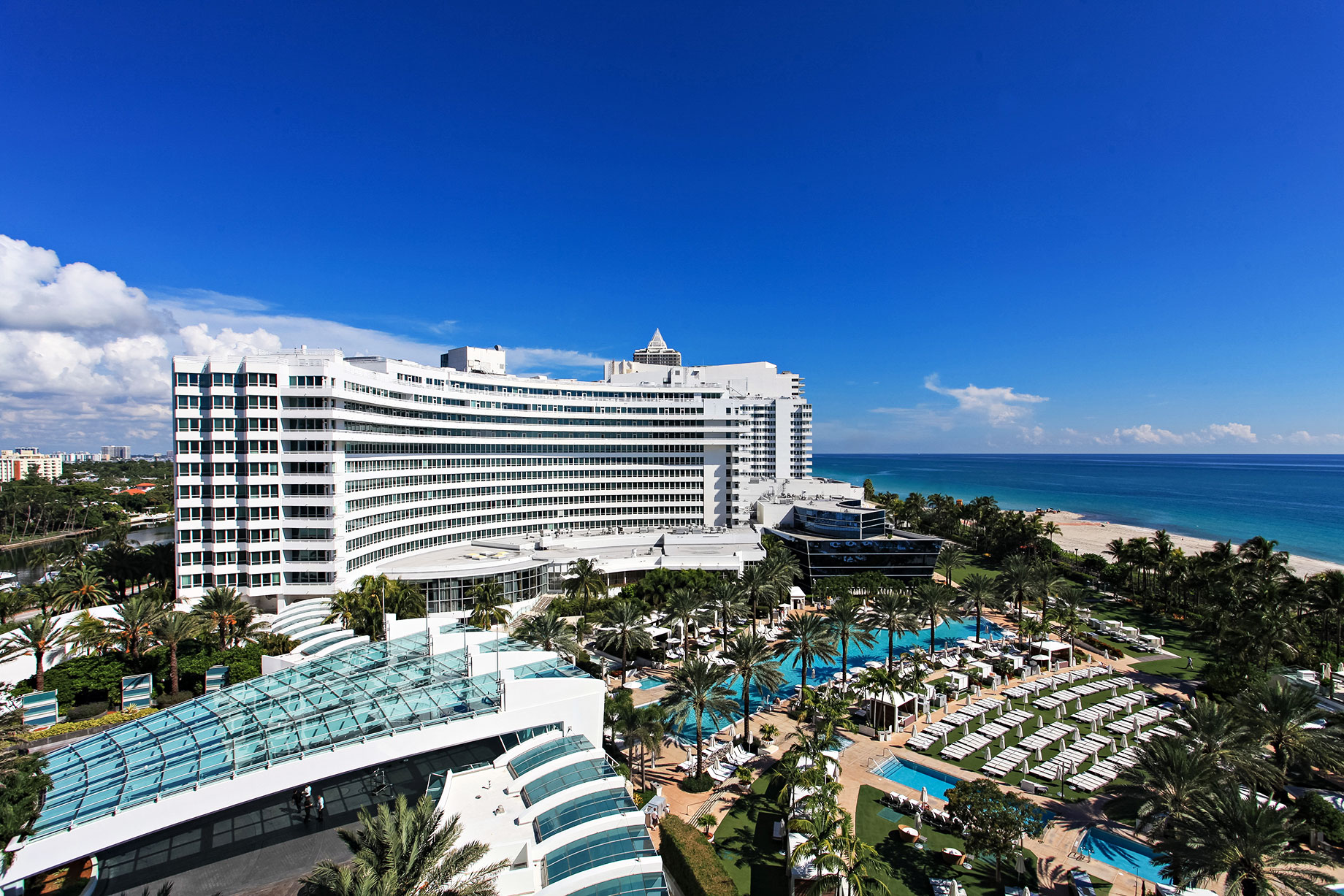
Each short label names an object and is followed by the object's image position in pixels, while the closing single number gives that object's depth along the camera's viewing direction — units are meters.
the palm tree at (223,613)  48.34
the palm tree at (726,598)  53.78
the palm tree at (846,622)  47.69
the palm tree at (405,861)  16.77
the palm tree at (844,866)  22.23
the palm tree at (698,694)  35.56
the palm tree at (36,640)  39.78
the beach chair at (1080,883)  26.02
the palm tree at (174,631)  41.94
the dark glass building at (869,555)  81.06
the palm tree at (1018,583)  62.50
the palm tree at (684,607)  52.69
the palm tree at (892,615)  50.41
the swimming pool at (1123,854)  28.12
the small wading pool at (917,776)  36.25
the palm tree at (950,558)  75.56
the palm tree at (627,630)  49.09
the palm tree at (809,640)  44.91
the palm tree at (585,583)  60.12
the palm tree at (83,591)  49.86
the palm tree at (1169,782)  27.11
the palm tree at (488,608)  52.59
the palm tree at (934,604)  55.25
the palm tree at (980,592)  60.56
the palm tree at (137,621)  43.50
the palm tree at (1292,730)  31.73
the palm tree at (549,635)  44.34
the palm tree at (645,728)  33.69
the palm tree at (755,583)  57.53
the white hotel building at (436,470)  58.53
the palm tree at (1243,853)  22.27
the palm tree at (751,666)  39.78
